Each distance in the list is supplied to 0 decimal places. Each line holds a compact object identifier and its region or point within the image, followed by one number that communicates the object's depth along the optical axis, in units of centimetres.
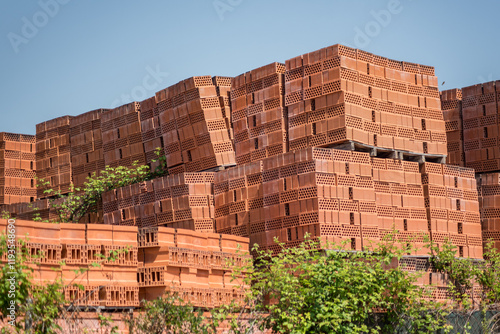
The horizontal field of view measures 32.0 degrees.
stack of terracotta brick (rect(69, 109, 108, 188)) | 2780
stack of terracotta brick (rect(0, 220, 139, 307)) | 1602
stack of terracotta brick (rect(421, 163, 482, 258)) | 2216
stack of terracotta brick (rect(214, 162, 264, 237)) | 2183
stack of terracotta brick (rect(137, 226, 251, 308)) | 1788
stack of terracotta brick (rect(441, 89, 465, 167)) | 2553
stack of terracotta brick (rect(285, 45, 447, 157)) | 2141
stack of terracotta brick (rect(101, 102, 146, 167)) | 2616
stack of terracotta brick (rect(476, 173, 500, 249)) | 2369
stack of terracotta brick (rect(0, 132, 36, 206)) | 3020
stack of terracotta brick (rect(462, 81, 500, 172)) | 2464
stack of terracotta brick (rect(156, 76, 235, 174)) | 2370
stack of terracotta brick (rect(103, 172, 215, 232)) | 2262
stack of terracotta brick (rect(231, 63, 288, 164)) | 2253
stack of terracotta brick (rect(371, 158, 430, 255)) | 2133
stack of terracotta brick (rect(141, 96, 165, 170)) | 2552
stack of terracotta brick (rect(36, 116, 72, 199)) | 2897
